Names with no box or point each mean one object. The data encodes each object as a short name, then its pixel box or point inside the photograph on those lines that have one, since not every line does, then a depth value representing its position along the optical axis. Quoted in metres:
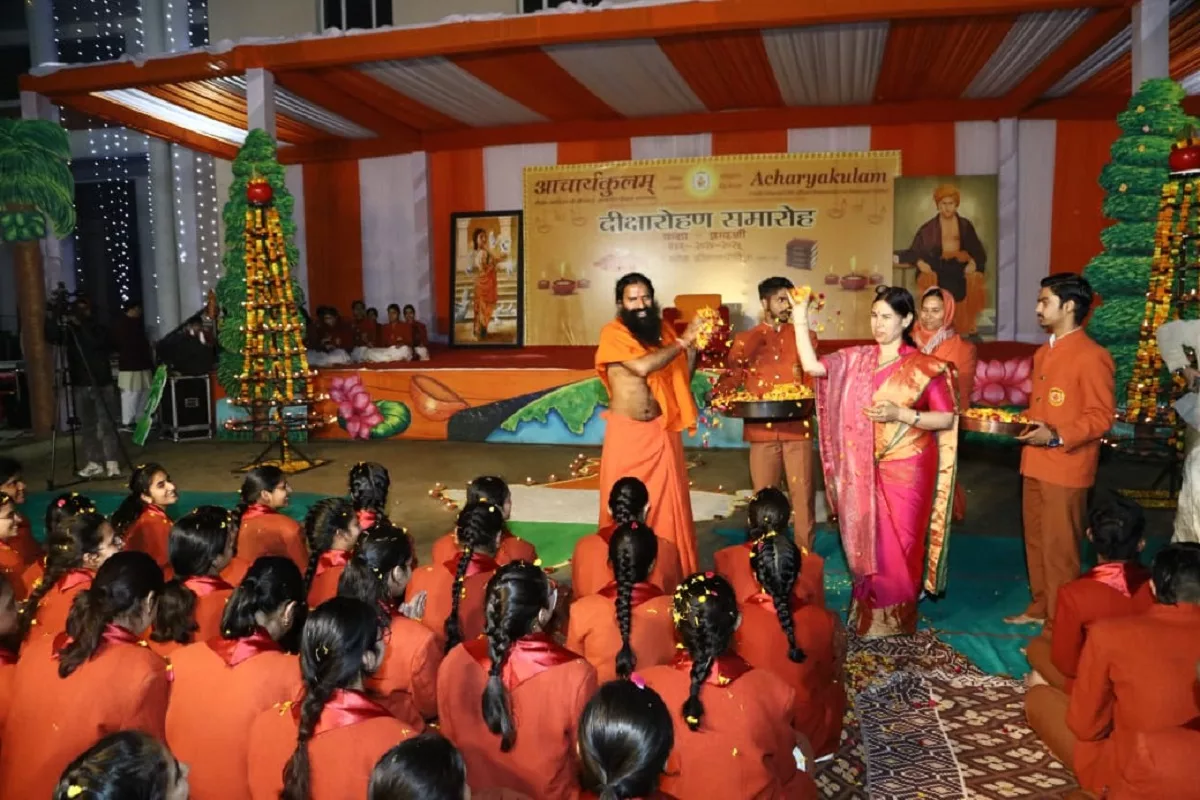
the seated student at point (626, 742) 1.64
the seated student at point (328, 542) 3.39
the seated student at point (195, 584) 2.75
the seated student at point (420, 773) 1.50
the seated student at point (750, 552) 3.29
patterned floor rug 2.93
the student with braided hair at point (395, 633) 2.70
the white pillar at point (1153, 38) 6.98
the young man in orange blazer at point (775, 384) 5.09
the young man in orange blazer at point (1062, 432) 4.12
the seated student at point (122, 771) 1.44
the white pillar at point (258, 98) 8.74
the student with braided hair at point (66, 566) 2.91
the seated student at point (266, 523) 3.79
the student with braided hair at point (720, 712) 2.06
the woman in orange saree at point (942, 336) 5.58
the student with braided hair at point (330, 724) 1.91
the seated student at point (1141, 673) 2.34
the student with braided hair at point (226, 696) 2.29
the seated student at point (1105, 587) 2.89
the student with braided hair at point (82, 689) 2.25
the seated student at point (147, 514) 3.97
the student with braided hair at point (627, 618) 2.79
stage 9.32
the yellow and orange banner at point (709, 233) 11.60
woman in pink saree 4.03
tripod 7.66
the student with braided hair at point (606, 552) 3.51
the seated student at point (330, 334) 10.98
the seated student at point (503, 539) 3.52
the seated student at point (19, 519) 4.02
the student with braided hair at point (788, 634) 2.79
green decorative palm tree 9.70
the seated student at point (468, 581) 3.14
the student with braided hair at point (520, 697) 2.21
